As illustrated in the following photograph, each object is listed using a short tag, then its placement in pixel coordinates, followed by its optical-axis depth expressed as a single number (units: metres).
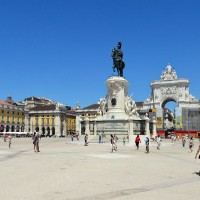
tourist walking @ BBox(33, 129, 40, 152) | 21.53
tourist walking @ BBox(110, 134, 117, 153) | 22.45
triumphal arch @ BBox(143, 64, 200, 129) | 97.00
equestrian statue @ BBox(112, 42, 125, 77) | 41.94
